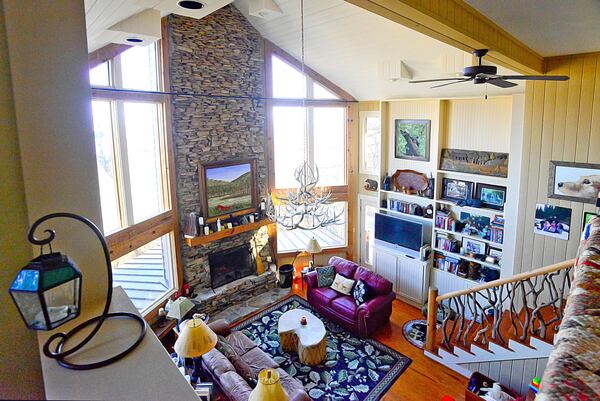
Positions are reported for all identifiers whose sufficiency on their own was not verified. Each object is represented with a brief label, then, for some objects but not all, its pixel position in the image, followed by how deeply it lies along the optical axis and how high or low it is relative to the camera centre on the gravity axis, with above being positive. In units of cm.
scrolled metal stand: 97 -53
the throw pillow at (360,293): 715 -285
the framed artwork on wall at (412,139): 787 -7
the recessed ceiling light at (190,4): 364 +128
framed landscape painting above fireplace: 741 -97
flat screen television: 804 -204
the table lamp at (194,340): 439 -226
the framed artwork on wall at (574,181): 518 -65
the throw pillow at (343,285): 752 -283
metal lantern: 93 -36
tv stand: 796 -285
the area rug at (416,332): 675 -351
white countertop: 91 -57
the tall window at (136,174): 575 -53
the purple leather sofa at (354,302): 688 -301
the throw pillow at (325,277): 785 -277
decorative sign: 679 -49
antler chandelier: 522 -86
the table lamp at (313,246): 859 -237
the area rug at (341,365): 567 -357
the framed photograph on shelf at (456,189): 739 -104
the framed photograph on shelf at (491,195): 686 -108
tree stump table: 611 -313
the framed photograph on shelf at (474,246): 718 -206
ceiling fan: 351 +55
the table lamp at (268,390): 375 -240
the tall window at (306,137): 849 +2
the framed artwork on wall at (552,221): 549 -124
